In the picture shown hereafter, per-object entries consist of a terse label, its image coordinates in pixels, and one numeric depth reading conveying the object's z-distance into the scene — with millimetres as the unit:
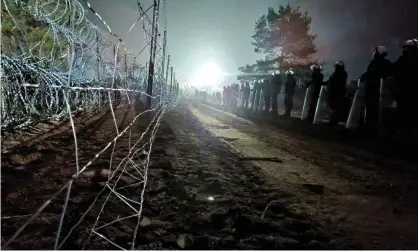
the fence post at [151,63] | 11609
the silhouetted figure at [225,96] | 31178
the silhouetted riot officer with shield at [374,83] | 7387
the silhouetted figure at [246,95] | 21362
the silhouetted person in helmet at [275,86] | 15292
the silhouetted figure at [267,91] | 16098
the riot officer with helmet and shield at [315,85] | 10789
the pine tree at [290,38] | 30734
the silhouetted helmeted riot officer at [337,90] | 9234
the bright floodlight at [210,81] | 100938
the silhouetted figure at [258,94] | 18094
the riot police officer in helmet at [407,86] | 6715
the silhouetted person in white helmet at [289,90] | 13252
